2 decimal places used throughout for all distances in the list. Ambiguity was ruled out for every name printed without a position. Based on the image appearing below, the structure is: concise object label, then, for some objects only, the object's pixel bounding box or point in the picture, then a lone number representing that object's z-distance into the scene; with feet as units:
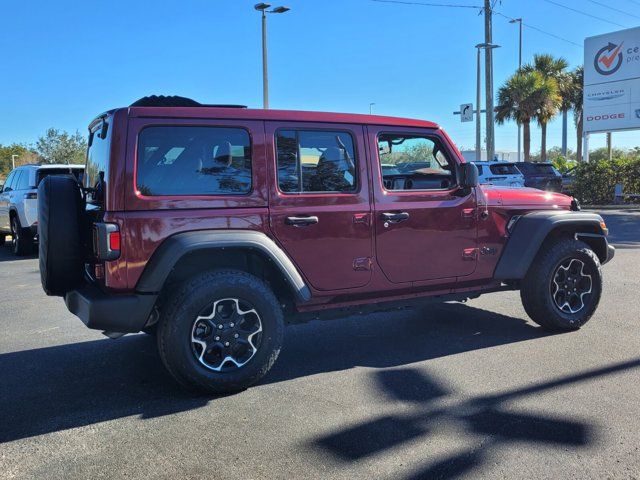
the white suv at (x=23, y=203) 35.24
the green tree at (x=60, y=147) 125.86
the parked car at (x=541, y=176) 62.90
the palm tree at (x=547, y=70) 126.52
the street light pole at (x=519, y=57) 132.57
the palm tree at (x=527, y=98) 114.73
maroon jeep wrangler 12.27
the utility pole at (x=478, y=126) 76.95
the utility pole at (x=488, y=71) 68.39
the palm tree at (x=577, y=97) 133.90
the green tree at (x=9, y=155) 172.08
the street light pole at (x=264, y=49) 60.08
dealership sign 84.74
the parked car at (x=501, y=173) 60.29
